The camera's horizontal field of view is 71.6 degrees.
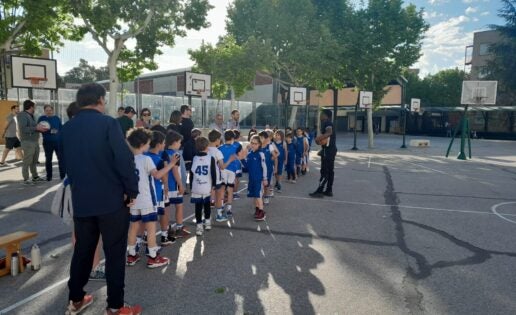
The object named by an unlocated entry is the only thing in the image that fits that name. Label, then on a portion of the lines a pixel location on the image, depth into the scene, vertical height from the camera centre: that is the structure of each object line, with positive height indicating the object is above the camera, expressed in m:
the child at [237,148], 6.92 -0.58
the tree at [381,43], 23.64 +5.23
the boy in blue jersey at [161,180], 4.70 -0.88
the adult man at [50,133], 9.16 -0.50
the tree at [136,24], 16.16 +4.43
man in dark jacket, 3.08 -0.61
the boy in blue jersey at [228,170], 6.65 -1.02
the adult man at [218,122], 10.09 -0.14
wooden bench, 4.21 -1.59
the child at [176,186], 5.33 -1.08
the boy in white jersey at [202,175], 5.58 -0.90
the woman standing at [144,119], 8.64 -0.08
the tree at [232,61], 25.06 +3.97
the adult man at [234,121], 10.63 -0.11
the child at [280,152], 9.60 -0.92
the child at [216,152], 5.90 -0.57
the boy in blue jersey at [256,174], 6.70 -1.04
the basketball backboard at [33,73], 12.60 +1.44
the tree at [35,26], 15.27 +4.17
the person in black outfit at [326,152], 8.52 -0.79
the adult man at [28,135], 9.12 -0.57
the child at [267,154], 7.45 -0.79
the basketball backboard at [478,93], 20.36 +1.70
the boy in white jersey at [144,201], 4.30 -1.06
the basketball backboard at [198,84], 14.95 +1.38
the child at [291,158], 10.61 -1.17
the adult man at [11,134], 11.52 -0.72
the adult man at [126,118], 8.68 -0.07
